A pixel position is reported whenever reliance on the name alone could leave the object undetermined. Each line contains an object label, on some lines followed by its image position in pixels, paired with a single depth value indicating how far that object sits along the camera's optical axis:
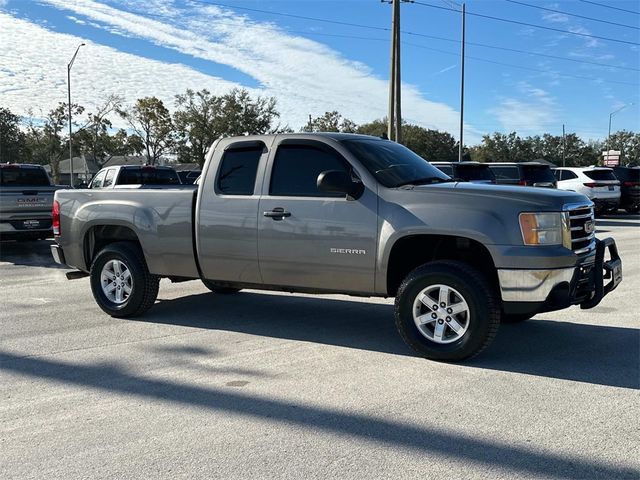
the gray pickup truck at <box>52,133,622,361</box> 4.94
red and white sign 58.19
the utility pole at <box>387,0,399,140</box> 23.78
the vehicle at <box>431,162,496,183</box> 17.97
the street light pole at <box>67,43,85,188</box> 37.67
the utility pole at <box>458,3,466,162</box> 31.49
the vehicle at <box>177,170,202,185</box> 23.90
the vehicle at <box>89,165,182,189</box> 14.55
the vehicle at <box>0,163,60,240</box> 12.17
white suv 22.30
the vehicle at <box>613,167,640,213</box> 24.25
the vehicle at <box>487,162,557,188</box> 19.50
